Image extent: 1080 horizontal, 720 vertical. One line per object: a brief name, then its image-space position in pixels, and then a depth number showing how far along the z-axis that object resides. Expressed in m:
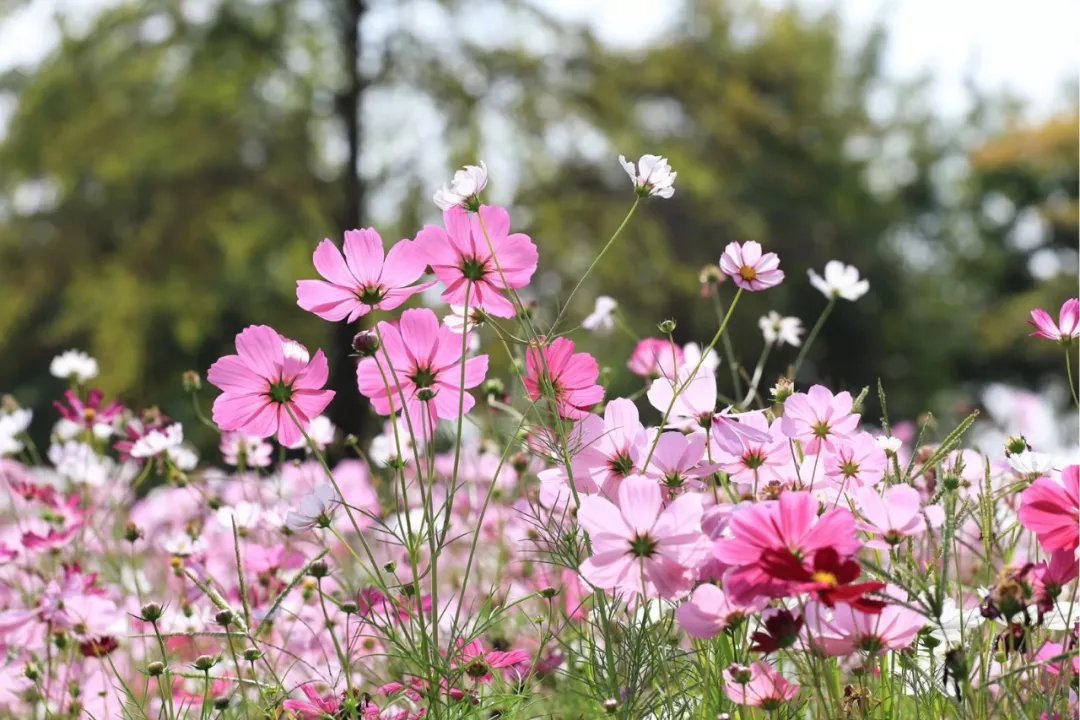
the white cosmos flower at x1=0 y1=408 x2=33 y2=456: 2.95
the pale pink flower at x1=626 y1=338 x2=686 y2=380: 2.82
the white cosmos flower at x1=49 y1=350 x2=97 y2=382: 3.05
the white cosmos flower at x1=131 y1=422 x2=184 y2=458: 2.76
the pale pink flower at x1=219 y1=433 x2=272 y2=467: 2.94
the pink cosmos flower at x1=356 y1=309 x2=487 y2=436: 2.46
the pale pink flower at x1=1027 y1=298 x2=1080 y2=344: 2.51
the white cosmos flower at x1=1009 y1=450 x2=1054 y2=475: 2.49
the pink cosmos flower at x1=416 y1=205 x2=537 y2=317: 2.44
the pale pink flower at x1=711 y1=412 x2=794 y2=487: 2.46
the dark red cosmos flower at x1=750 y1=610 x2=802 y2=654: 2.34
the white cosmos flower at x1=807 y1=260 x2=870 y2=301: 2.84
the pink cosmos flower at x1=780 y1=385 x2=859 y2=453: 2.49
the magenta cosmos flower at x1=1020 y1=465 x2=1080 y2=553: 2.36
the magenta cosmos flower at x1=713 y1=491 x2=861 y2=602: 2.32
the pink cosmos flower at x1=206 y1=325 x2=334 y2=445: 2.43
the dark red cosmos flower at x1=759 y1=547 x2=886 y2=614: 2.29
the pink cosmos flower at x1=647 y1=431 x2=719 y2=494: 2.45
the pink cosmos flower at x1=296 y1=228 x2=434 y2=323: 2.43
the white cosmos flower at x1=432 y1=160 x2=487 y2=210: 2.43
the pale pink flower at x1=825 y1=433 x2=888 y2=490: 2.48
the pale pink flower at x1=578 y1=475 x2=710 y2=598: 2.35
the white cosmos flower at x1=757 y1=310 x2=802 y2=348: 2.85
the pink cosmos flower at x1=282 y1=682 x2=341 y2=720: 2.44
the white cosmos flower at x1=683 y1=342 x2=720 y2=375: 2.71
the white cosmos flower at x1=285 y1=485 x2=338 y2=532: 2.46
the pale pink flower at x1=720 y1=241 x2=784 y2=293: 2.51
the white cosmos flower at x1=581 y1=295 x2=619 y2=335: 2.89
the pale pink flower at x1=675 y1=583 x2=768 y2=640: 2.36
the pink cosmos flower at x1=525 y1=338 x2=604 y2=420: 2.46
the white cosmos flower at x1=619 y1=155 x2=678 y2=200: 2.46
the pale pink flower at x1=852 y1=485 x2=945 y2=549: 2.36
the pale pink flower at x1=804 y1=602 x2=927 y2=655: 2.36
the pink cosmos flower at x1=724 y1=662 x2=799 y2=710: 2.43
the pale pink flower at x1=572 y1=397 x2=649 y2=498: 2.46
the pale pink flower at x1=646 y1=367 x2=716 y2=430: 2.48
